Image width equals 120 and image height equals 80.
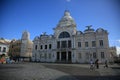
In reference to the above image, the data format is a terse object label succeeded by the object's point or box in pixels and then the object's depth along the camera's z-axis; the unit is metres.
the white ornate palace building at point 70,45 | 26.24
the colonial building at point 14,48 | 42.49
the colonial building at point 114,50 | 46.89
